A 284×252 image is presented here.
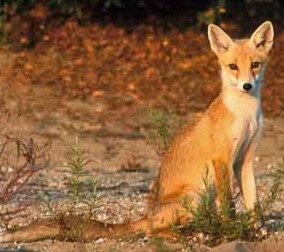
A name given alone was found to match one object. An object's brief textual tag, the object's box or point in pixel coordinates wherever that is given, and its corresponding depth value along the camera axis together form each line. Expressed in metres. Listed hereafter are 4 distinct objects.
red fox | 14.98
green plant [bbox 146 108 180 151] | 18.64
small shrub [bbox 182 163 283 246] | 14.22
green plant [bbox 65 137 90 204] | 14.40
